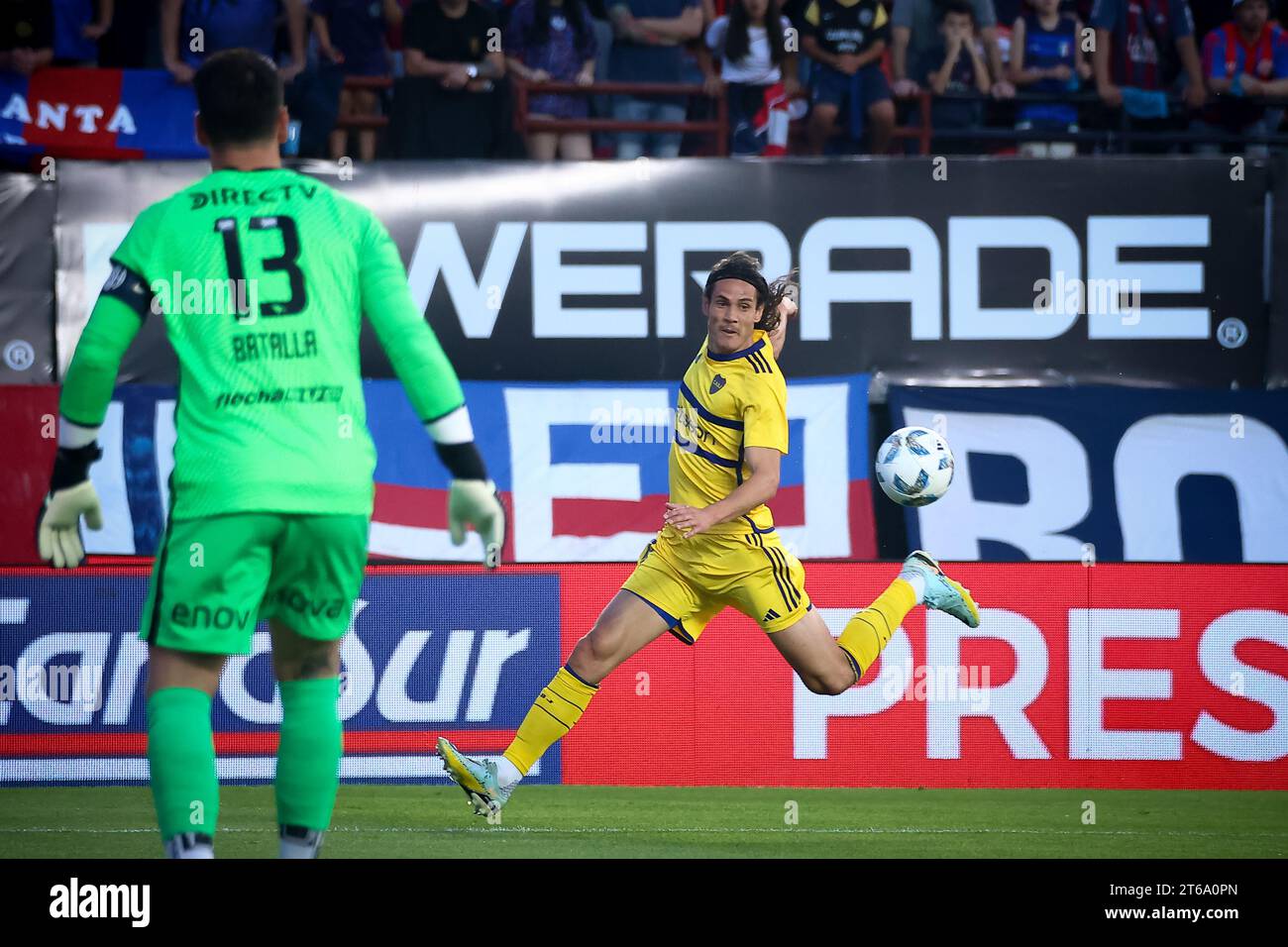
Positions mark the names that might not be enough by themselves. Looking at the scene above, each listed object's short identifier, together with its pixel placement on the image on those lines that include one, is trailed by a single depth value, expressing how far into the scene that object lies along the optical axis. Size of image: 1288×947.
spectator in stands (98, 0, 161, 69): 12.19
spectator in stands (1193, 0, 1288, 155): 12.55
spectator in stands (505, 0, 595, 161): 12.04
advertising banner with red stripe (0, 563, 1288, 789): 8.98
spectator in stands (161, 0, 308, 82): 11.72
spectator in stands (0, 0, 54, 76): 11.45
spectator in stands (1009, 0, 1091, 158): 12.45
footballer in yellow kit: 6.51
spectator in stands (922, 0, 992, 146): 12.43
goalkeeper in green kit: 4.16
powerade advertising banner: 11.45
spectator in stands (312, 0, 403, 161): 12.12
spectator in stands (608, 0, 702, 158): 12.27
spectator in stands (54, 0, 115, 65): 11.68
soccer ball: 7.45
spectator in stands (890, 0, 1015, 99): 12.37
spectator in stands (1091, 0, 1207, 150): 12.50
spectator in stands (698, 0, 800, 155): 12.00
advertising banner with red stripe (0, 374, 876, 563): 11.07
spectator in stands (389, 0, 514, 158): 11.78
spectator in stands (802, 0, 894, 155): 12.01
